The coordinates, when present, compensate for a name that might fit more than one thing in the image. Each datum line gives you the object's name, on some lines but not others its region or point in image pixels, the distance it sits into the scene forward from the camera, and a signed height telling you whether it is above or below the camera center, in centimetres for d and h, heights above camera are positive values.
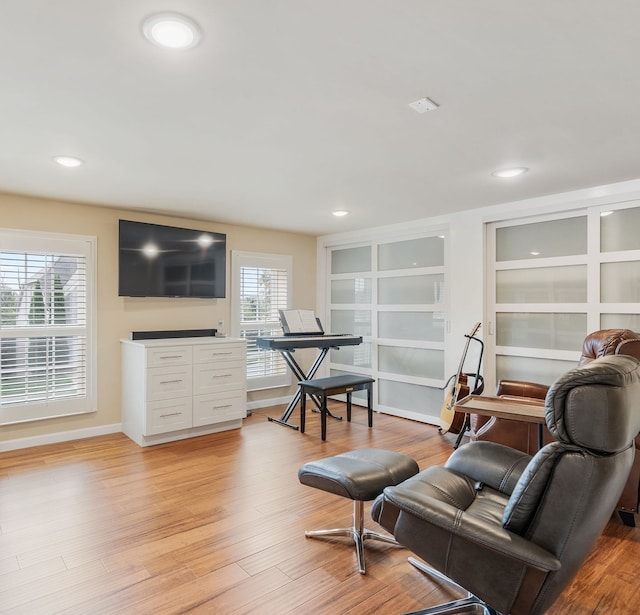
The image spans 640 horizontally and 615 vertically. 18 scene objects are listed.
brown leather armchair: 255 -82
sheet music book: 495 -14
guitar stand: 397 -71
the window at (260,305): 529 +7
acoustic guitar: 415 -86
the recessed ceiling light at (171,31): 148 +99
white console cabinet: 399 -74
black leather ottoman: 213 -84
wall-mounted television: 429 +52
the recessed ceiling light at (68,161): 287 +100
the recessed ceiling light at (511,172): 310 +100
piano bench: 423 -78
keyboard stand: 475 -75
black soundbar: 445 -24
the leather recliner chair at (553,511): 132 -65
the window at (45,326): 381 -14
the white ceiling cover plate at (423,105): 206 +99
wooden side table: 226 -54
